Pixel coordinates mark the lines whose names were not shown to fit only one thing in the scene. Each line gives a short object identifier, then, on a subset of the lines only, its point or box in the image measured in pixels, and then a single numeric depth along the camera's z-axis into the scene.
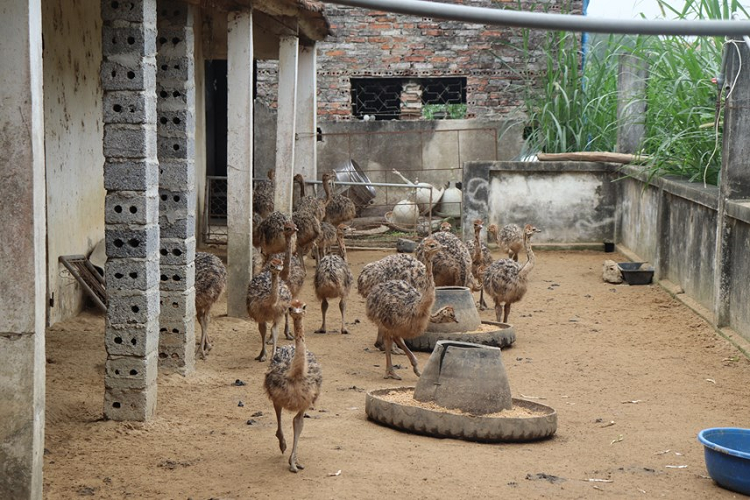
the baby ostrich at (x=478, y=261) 13.12
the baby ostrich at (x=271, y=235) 13.52
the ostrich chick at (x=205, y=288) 10.30
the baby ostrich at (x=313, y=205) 15.94
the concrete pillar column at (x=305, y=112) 17.73
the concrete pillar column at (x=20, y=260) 5.58
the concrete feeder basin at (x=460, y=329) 10.43
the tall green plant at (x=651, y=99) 13.03
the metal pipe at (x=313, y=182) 16.40
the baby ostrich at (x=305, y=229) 14.71
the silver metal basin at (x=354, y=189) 19.70
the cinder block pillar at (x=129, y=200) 7.93
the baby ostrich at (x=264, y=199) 17.02
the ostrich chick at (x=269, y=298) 9.73
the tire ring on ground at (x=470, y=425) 7.51
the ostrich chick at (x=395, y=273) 10.85
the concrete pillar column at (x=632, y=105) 17.11
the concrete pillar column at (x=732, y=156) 10.78
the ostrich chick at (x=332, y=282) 11.30
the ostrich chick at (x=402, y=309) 9.16
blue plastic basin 6.40
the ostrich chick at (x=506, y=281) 11.42
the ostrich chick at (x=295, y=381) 6.76
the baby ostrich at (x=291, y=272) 10.38
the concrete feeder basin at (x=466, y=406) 7.53
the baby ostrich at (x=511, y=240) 15.33
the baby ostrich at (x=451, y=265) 11.92
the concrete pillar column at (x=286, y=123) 14.48
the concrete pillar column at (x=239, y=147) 11.84
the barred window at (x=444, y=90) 22.41
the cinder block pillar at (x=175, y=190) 9.27
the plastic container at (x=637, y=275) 14.58
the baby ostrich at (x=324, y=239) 15.55
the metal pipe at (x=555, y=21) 3.04
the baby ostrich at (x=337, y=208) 17.05
